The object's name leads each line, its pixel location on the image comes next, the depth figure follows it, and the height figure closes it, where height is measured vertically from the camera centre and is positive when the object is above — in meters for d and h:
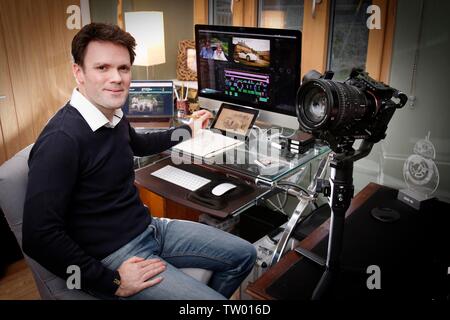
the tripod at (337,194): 1.19 -0.47
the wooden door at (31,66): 2.43 -0.22
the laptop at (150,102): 2.35 -0.40
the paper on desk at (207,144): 1.95 -0.54
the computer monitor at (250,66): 1.88 -0.18
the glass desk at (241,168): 1.69 -0.60
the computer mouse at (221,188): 1.71 -0.64
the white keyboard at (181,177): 1.80 -0.64
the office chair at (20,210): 1.24 -0.52
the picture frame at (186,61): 2.70 -0.21
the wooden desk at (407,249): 1.25 -0.72
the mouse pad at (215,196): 1.65 -0.66
